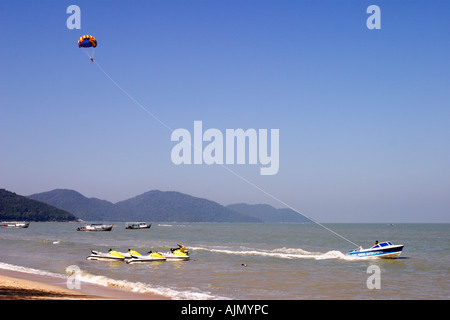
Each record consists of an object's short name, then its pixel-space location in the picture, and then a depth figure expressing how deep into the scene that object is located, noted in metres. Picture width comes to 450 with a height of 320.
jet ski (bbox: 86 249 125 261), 32.56
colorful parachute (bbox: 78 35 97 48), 34.78
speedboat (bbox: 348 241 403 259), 37.44
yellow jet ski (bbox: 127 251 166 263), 31.52
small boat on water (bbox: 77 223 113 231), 115.36
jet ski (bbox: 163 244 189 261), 33.06
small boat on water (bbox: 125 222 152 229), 139.84
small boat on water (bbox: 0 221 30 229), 134.48
